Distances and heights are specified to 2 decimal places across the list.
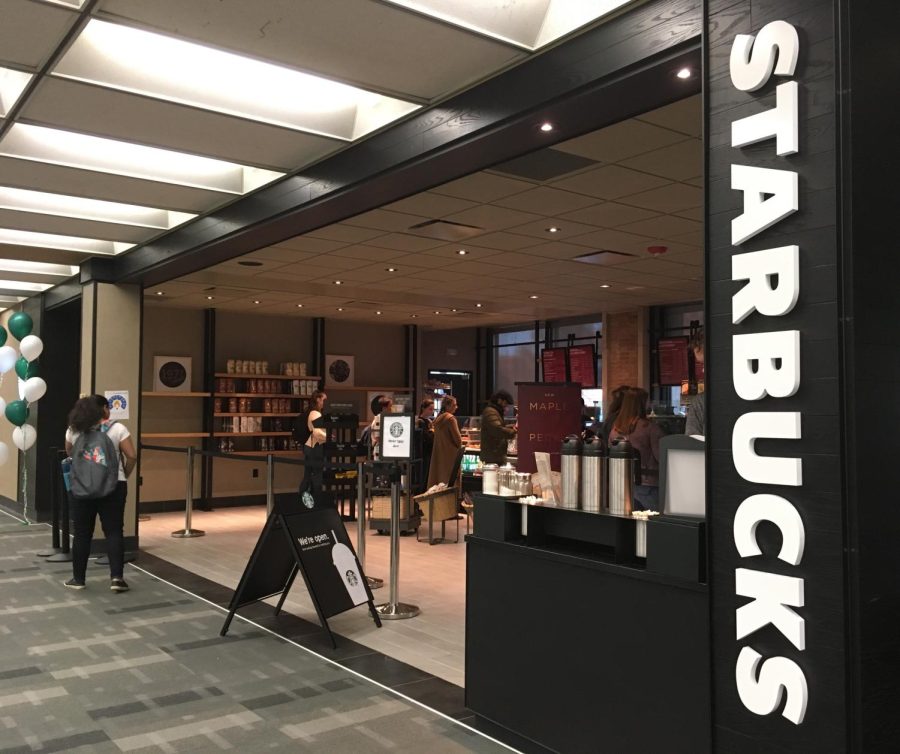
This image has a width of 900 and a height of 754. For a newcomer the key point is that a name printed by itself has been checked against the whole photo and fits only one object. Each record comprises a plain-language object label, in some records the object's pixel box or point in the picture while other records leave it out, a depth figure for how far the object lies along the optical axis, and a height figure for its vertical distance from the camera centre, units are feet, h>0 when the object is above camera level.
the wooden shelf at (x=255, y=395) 39.48 +0.47
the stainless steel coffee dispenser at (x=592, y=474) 10.73 -0.88
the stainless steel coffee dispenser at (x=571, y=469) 10.98 -0.83
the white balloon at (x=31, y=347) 29.55 +2.02
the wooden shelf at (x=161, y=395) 37.94 +0.44
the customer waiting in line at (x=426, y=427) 32.91 -0.85
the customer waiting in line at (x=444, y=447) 29.63 -1.47
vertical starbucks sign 7.23 +0.20
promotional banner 29.76 -0.26
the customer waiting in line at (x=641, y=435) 20.17 -0.68
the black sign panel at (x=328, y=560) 16.28 -3.16
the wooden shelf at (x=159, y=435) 38.22 -1.42
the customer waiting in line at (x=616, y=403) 20.69 +0.10
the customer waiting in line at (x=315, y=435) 30.76 -1.18
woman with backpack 19.95 -1.89
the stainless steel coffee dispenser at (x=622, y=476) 10.39 -0.87
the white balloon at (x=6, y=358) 30.12 +1.63
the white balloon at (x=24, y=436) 30.17 -1.20
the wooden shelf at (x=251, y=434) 39.43 -1.42
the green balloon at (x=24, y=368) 30.66 +1.30
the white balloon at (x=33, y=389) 29.22 +0.51
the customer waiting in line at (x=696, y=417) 14.88 -0.17
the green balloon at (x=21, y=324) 30.76 +2.94
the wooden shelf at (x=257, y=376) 39.99 +1.39
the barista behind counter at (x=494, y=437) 30.25 -1.12
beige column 26.18 +1.87
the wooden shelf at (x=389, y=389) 43.68 +0.89
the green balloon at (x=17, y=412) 30.81 -0.33
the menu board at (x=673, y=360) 36.68 +2.12
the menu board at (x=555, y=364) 43.98 +2.29
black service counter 9.01 -2.87
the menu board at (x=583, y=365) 42.52 +2.17
